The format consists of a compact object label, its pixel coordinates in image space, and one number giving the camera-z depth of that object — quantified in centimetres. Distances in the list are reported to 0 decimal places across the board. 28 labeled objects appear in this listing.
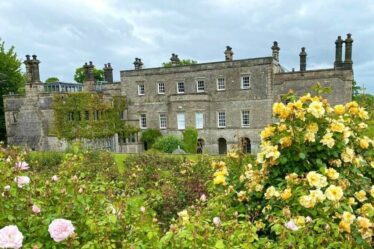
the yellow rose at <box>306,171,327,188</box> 312
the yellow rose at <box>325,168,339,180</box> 332
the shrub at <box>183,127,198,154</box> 2799
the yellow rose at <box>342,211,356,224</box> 284
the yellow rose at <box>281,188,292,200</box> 316
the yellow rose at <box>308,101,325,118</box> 366
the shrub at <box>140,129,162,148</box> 3072
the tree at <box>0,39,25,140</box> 3434
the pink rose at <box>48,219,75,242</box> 191
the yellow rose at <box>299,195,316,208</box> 293
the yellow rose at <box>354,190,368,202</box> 347
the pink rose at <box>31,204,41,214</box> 244
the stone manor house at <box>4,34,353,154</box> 2708
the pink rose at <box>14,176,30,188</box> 280
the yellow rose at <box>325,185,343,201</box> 291
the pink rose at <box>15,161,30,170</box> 293
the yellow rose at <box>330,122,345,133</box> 373
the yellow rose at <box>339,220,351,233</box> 283
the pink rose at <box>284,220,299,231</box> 258
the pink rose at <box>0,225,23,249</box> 177
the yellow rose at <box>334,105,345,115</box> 397
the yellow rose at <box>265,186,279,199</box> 339
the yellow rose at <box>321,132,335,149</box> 363
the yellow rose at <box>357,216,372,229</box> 284
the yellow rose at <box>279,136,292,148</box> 368
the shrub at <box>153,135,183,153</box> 2722
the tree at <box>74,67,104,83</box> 6494
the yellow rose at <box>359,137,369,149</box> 404
